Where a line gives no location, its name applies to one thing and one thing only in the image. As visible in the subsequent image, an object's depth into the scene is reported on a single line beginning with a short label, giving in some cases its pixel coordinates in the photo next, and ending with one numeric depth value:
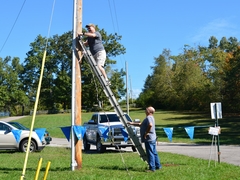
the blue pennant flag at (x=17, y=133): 14.84
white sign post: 12.96
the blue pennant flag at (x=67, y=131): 13.20
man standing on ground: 11.16
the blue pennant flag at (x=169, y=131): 15.35
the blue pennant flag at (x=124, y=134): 17.33
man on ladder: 11.34
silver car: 18.91
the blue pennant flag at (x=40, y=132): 14.51
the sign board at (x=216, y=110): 12.97
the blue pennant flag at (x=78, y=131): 11.48
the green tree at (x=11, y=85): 92.81
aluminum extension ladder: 11.23
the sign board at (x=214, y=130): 12.64
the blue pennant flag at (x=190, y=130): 15.08
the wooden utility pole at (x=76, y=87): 11.61
